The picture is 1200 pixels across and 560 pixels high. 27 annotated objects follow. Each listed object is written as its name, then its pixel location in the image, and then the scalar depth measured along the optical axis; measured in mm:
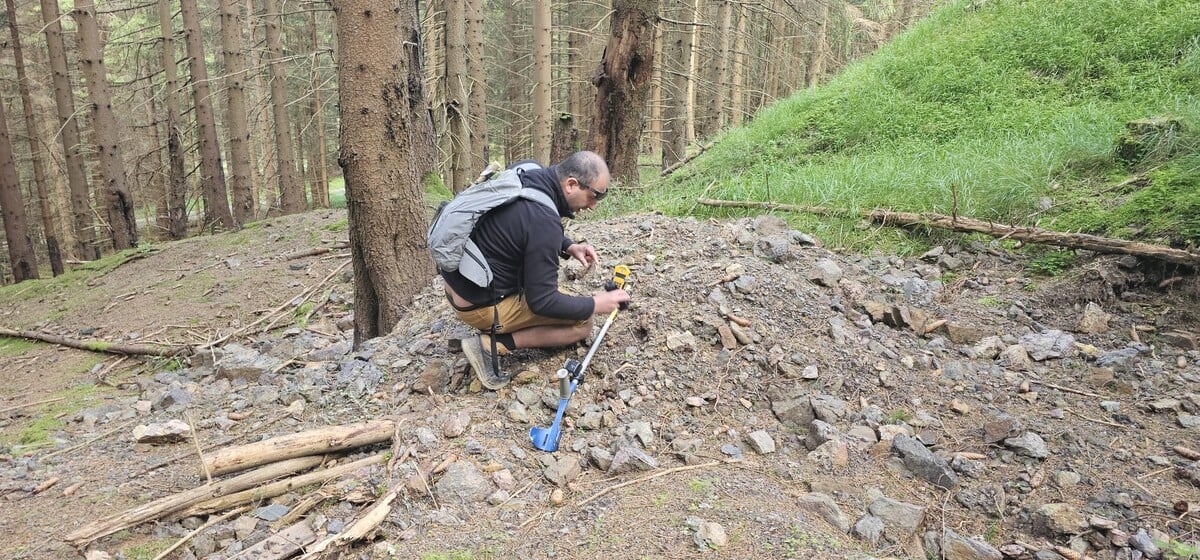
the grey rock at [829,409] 3336
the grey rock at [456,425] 3179
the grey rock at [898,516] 2602
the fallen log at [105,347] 5570
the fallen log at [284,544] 2424
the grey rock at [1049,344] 3758
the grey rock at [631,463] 2986
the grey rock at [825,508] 2619
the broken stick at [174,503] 2576
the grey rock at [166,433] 3377
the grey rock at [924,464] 2883
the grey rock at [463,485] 2773
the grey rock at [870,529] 2531
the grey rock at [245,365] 4348
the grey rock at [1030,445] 2969
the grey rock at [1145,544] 2357
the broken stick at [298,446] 2914
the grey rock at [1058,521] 2531
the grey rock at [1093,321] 3926
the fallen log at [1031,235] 4031
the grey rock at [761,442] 3154
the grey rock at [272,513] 2707
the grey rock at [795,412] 3371
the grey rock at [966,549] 2475
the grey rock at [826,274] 4527
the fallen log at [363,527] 2406
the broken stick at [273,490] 2752
